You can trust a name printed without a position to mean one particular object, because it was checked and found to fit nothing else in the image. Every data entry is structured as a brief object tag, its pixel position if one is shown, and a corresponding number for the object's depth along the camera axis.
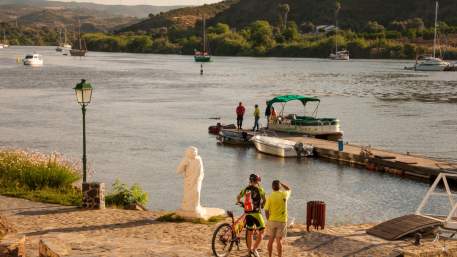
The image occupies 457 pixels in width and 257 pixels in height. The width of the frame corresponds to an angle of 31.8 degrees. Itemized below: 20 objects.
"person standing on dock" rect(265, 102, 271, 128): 53.00
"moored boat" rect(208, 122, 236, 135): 54.10
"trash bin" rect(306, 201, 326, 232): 20.36
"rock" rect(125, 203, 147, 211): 22.81
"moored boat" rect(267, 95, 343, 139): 51.34
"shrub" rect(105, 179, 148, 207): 23.17
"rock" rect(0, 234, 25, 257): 13.93
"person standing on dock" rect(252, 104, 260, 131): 51.31
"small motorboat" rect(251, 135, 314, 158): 45.00
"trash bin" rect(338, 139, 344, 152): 43.87
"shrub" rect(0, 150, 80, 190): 24.52
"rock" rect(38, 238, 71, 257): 14.45
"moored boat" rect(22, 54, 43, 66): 166.25
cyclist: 16.12
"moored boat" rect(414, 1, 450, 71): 164.25
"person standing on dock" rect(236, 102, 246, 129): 51.88
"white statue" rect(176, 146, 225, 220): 19.41
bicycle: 16.24
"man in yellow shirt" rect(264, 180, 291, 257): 16.22
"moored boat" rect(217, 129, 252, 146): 49.88
